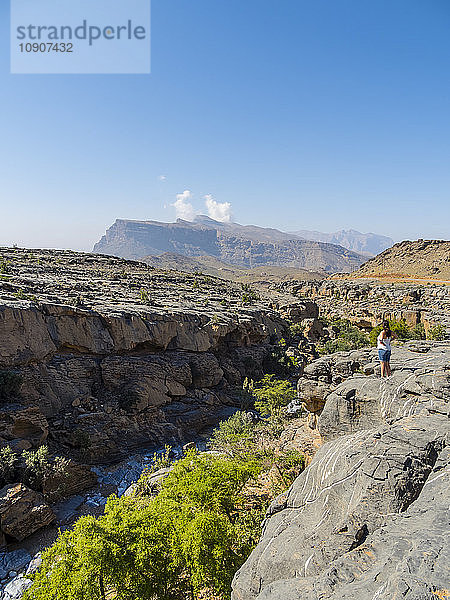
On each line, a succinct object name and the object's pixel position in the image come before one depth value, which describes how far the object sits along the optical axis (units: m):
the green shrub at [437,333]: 32.28
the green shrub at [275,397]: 28.00
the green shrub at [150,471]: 16.64
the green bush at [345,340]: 38.44
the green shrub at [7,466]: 19.05
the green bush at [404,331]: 34.59
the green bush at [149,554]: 8.84
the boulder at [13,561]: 15.73
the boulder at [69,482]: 20.08
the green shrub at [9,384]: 23.36
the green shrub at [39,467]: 19.70
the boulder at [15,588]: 14.12
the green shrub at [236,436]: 18.76
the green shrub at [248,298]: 50.47
